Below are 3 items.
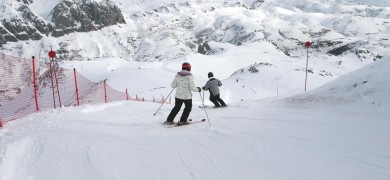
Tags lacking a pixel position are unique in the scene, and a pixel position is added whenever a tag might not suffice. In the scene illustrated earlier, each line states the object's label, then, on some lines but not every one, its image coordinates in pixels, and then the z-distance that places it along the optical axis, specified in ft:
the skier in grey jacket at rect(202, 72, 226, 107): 45.42
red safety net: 44.68
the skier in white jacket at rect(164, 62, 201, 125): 31.32
